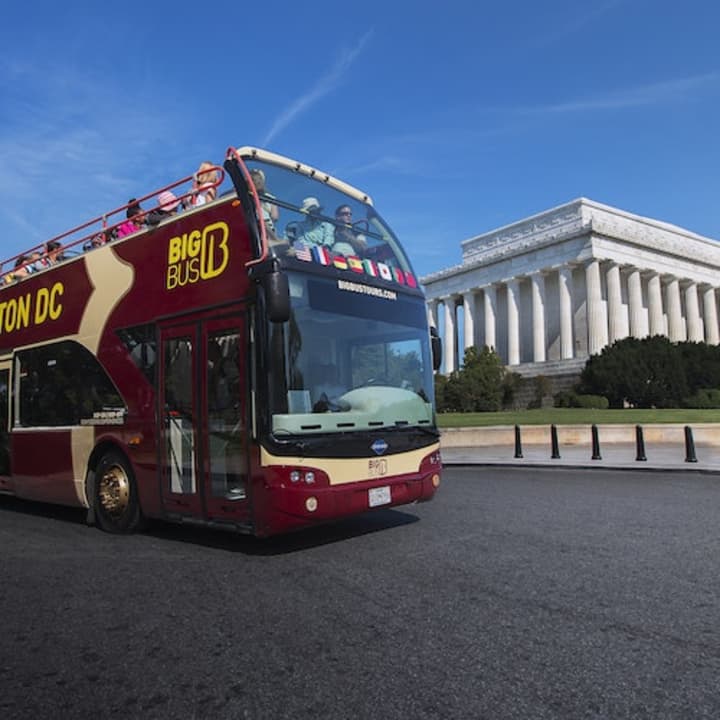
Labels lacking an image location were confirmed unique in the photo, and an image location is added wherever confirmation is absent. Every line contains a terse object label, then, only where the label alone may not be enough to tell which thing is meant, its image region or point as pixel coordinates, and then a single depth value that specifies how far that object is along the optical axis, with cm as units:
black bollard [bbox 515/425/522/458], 1817
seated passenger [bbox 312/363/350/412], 625
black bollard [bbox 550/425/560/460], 1741
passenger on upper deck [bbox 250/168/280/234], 649
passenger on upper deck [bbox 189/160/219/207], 713
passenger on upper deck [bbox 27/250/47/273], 981
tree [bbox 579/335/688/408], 4553
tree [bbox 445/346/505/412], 4922
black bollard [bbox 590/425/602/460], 1662
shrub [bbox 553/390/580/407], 4684
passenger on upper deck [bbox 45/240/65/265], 947
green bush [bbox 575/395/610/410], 4450
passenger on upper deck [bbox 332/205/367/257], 709
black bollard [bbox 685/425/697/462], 1530
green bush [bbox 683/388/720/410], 4466
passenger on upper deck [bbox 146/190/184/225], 767
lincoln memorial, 6744
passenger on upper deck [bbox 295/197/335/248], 679
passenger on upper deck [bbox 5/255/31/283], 1025
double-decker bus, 609
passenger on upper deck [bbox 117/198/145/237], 805
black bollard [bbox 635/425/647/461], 1584
